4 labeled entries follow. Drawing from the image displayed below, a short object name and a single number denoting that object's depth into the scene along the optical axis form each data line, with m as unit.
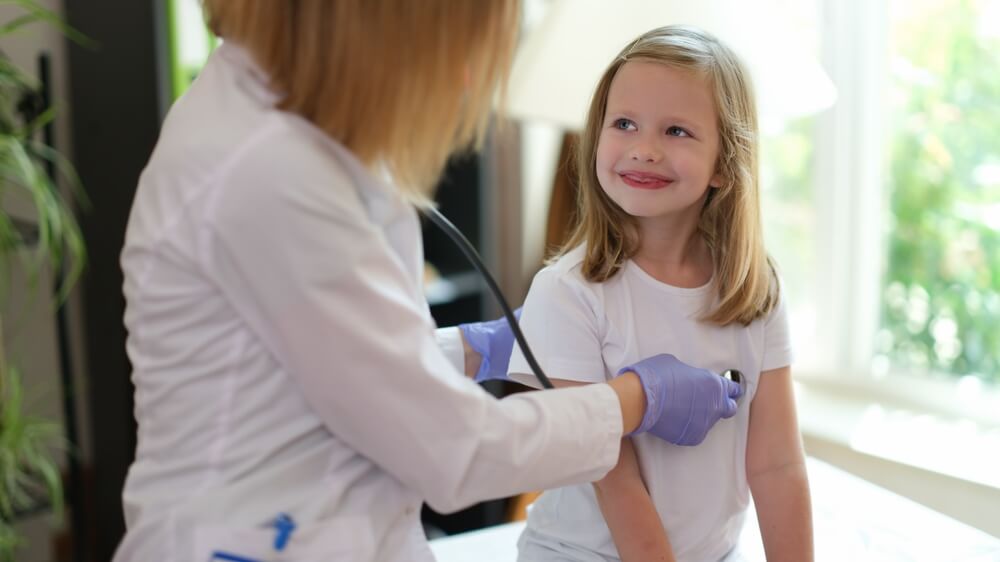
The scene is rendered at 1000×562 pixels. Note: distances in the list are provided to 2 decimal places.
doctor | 0.90
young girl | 1.24
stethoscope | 1.06
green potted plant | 1.76
